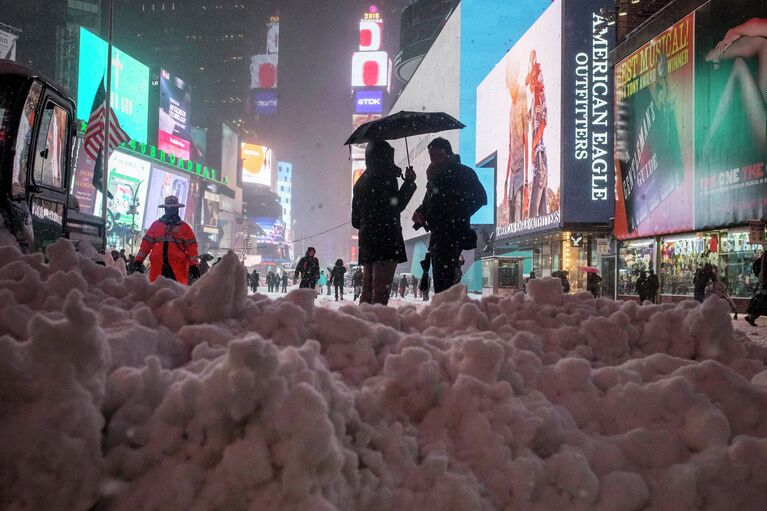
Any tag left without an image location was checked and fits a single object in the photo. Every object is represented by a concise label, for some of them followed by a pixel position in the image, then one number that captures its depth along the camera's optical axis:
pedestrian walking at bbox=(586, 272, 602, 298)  24.09
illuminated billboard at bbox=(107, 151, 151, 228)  59.69
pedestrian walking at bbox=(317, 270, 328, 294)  46.70
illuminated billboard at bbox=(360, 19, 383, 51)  121.94
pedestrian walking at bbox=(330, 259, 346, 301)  27.50
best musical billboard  20.97
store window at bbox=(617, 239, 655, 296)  23.86
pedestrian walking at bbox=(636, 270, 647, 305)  20.83
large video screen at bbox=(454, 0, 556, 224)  54.81
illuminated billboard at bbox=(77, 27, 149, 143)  56.94
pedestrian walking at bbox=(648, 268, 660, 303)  20.95
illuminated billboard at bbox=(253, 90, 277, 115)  140.38
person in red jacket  8.27
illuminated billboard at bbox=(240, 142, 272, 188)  127.81
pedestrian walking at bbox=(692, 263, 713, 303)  16.74
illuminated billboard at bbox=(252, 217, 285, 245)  148.88
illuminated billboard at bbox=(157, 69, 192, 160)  79.12
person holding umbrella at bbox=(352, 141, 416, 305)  7.38
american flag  21.83
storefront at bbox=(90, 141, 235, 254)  59.22
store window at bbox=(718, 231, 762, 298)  18.22
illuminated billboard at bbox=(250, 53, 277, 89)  142.00
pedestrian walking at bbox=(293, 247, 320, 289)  19.38
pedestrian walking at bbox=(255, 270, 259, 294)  40.97
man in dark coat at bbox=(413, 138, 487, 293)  6.86
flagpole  20.18
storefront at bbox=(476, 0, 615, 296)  28.28
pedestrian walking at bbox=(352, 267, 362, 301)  33.26
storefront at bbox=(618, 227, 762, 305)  18.59
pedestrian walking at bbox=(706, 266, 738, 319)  15.85
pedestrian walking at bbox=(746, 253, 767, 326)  14.04
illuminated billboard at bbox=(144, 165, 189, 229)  66.78
